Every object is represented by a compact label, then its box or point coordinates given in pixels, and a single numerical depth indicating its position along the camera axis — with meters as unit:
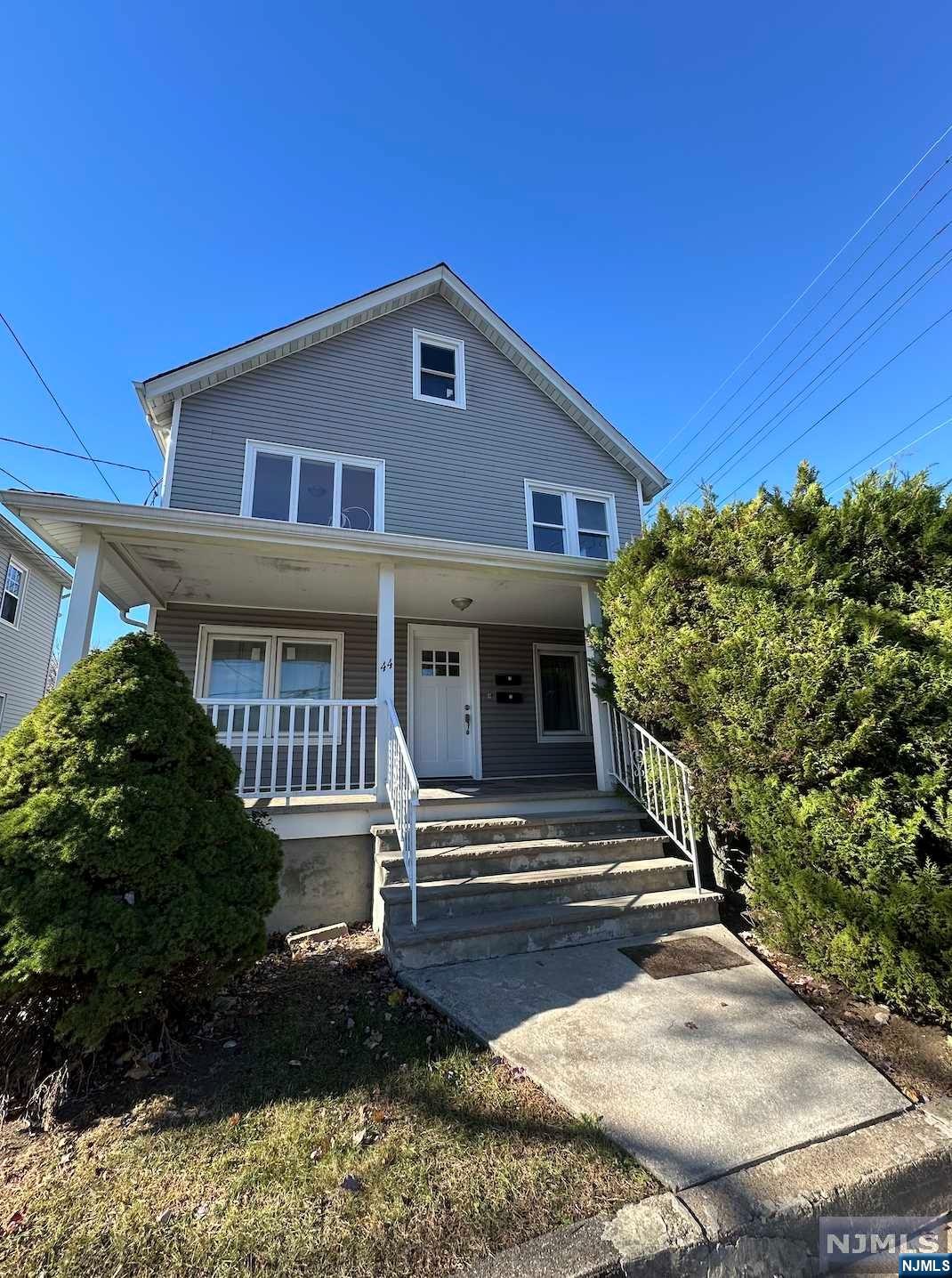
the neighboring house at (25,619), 11.72
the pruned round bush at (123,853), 2.55
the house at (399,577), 4.92
